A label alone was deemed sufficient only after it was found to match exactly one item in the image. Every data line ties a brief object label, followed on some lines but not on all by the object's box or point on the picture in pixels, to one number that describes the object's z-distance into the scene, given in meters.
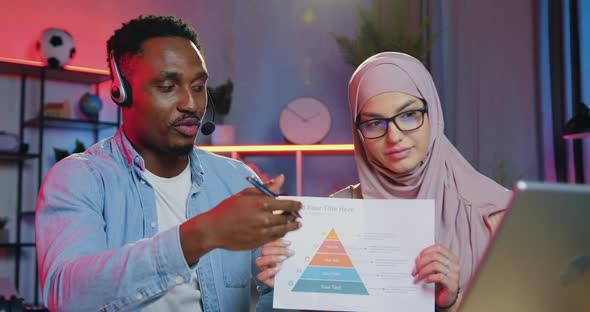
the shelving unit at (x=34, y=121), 4.61
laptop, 0.81
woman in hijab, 1.75
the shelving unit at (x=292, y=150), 4.51
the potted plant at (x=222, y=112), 4.71
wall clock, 4.66
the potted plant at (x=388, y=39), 4.39
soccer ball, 4.65
